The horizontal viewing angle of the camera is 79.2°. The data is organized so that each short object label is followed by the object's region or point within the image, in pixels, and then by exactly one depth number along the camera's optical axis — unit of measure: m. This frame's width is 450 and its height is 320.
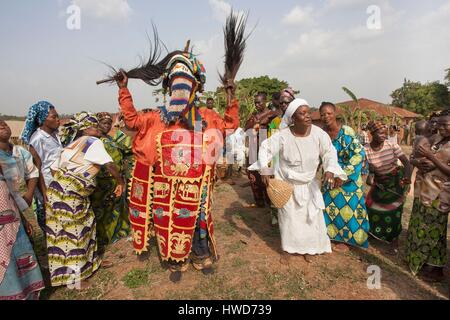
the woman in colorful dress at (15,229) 2.58
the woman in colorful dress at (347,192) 3.94
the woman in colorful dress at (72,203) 3.09
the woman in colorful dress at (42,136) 3.61
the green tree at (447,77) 30.59
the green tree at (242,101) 12.87
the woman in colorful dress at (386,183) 4.07
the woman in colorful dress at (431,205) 3.07
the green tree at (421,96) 30.86
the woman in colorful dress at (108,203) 3.97
